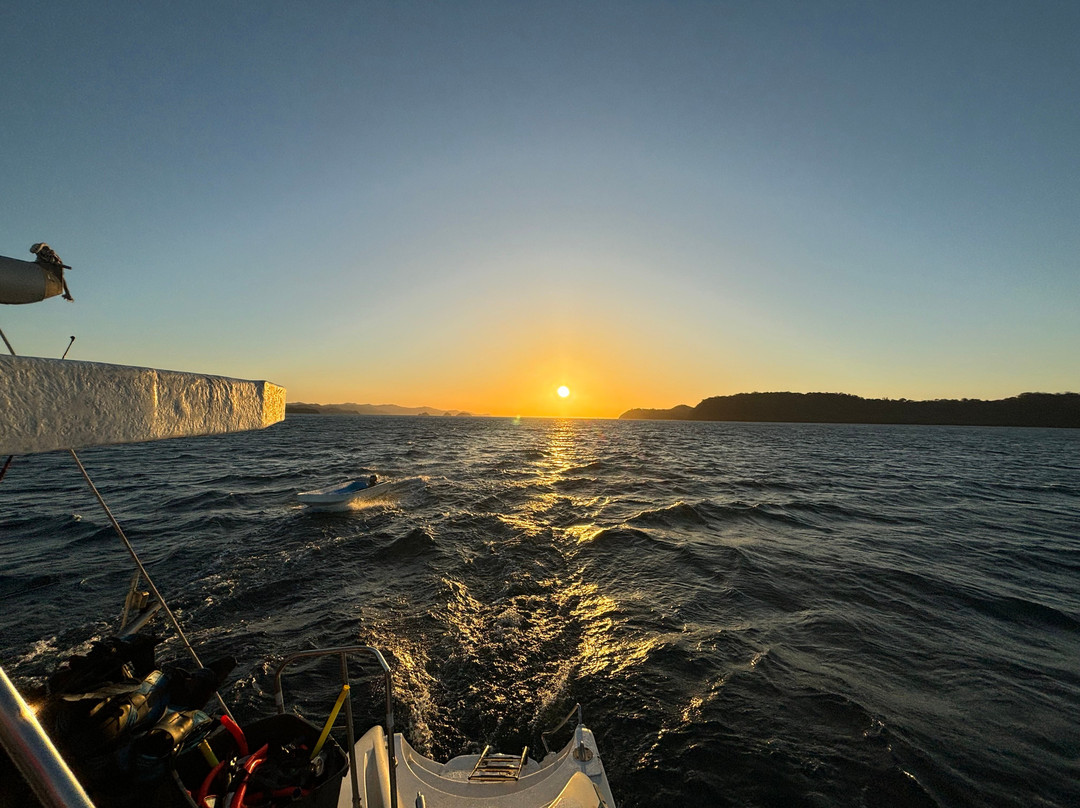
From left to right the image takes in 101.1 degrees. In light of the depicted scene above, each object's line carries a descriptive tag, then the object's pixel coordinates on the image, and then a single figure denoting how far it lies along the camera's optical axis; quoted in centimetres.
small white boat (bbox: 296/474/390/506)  1886
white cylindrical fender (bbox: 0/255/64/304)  222
